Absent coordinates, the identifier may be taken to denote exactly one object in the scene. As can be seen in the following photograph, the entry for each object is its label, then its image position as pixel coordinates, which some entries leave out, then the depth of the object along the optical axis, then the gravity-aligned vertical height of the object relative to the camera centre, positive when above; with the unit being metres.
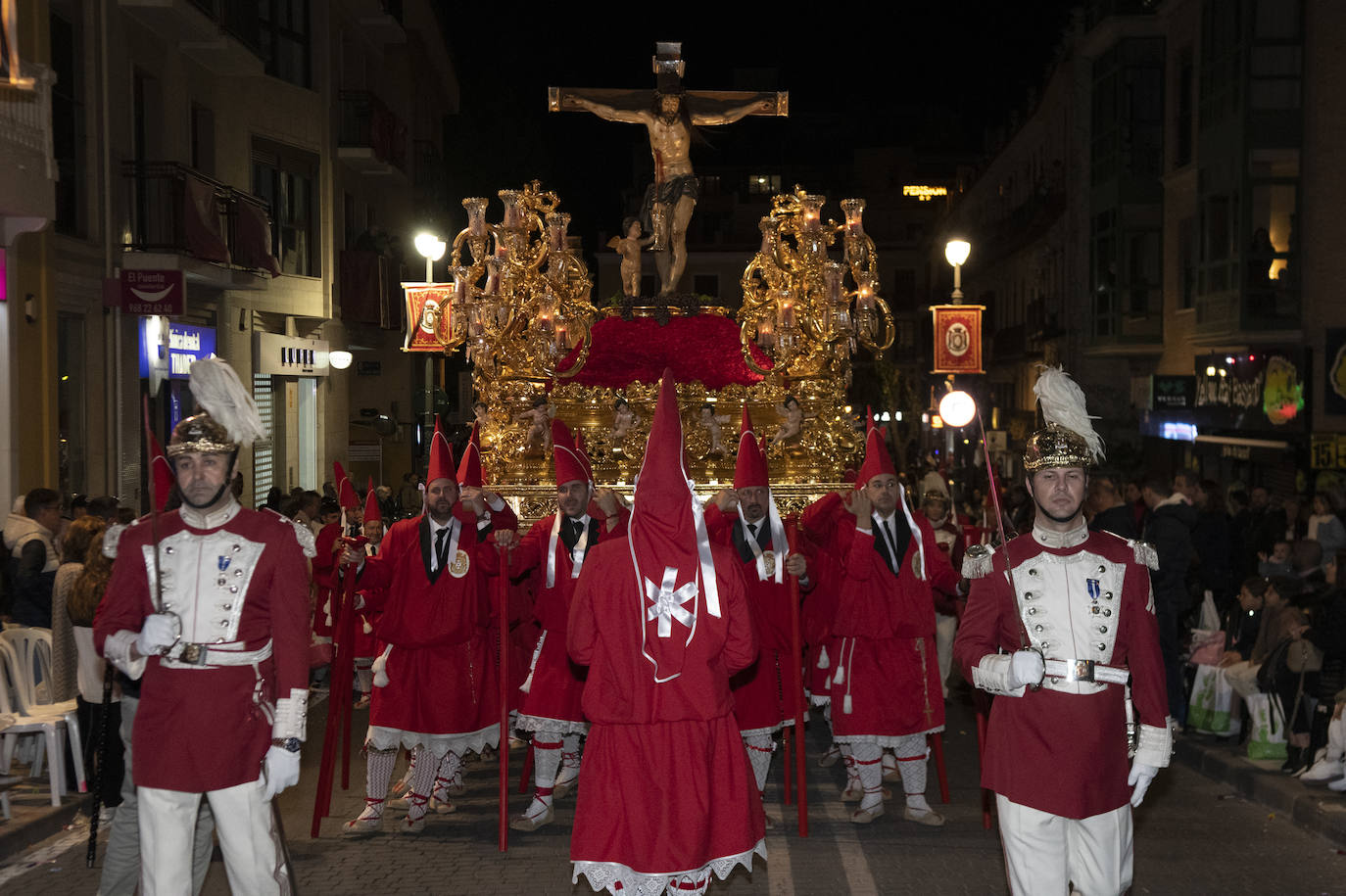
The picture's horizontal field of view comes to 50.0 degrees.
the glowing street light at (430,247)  16.28 +1.96
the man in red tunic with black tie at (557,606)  8.51 -1.12
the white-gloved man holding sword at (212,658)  5.45 -0.92
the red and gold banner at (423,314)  14.96 +1.12
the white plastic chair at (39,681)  8.85 -1.67
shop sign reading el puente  16.08 +1.42
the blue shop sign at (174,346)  17.56 +0.95
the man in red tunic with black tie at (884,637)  8.68 -1.36
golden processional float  11.56 +0.50
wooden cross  13.09 +2.95
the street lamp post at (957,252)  18.45 +2.12
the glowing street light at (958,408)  18.11 +0.11
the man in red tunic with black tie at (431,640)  8.43 -1.31
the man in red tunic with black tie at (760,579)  8.38 -0.99
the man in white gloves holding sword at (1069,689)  5.31 -1.01
